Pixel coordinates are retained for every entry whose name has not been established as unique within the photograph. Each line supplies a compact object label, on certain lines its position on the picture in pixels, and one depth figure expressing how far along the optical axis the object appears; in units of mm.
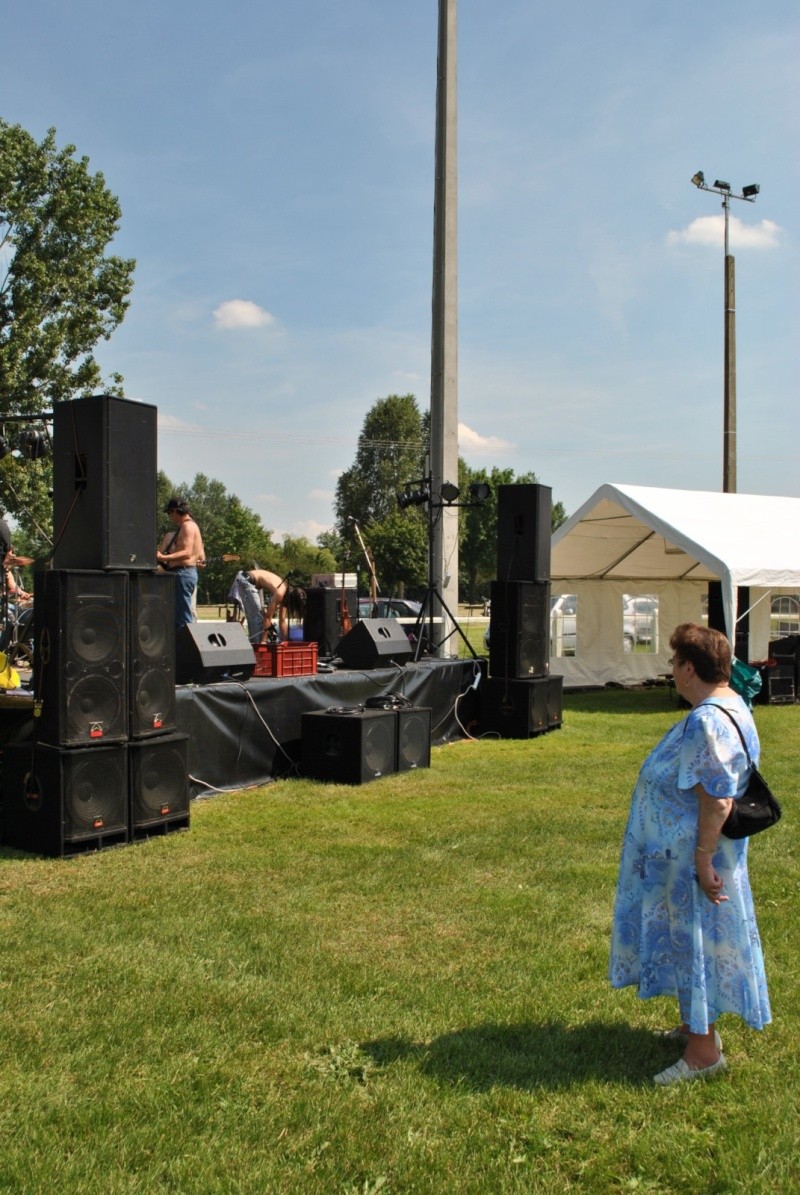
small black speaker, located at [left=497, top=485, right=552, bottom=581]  10562
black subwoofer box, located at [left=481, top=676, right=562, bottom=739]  10078
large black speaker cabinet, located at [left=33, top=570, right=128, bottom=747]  5414
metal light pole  18734
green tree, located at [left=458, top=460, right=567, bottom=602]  61969
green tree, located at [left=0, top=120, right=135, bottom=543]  22359
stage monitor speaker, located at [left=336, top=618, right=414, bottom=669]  9031
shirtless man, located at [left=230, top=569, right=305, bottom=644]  10703
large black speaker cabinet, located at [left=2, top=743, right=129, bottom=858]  5383
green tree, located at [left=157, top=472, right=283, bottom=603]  56653
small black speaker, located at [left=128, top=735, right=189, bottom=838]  5746
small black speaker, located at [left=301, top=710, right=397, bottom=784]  7484
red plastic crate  8258
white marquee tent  11969
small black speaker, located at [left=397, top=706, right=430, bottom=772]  7973
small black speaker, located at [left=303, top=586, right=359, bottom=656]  12289
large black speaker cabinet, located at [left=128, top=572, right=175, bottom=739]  5777
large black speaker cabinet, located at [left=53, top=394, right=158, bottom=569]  5656
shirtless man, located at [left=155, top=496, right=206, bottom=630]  7582
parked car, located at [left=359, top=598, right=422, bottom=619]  24481
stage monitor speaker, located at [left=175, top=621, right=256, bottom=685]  7168
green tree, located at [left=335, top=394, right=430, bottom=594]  64875
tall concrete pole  12430
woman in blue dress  2746
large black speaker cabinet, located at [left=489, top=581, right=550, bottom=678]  10273
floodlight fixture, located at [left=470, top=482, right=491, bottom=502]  10898
